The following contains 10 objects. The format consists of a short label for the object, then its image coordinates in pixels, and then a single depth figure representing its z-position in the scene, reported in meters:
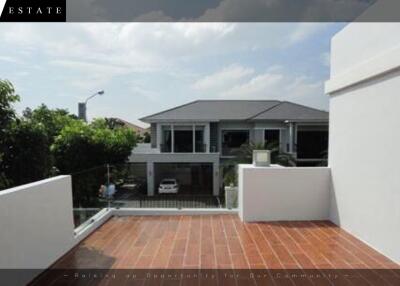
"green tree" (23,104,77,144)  9.05
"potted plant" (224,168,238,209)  6.75
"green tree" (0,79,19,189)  3.41
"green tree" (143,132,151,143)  33.32
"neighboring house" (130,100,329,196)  18.41
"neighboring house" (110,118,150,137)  37.62
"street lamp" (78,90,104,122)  20.07
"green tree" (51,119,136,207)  12.39
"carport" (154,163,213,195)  18.69
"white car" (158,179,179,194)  17.73
